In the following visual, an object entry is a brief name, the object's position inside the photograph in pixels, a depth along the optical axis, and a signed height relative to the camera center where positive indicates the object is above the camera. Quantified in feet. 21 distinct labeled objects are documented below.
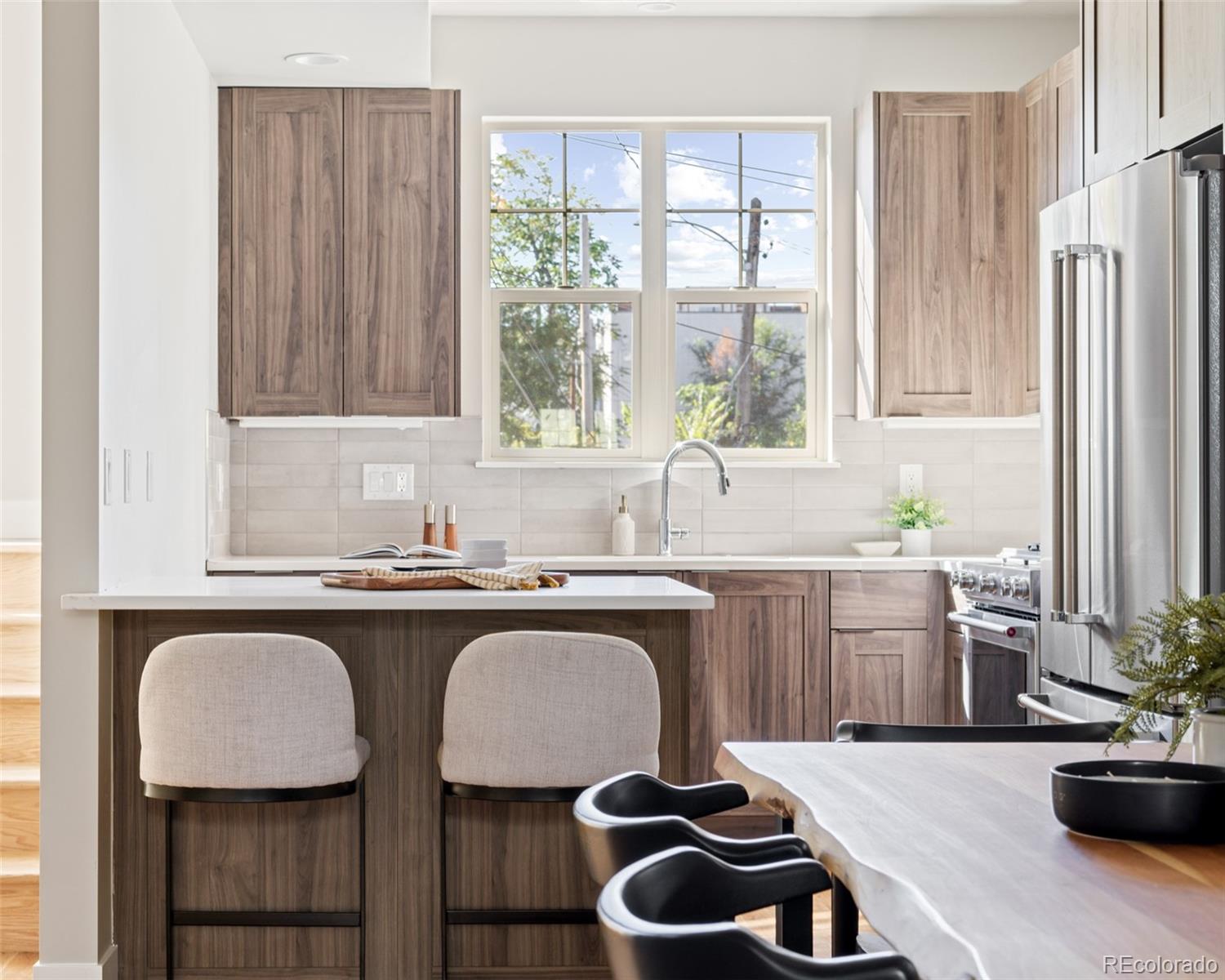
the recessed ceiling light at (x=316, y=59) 13.64 +4.77
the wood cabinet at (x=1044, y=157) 13.08 +3.66
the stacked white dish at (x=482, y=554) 10.28 -0.50
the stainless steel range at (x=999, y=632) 11.88 -1.39
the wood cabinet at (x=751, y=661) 13.73 -1.85
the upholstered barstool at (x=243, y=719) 7.98 -1.44
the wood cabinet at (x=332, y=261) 14.66 +2.73
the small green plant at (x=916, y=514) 15.48 -0.28
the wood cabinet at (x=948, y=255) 14.74 +2.79
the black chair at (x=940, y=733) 6.54 -1.27
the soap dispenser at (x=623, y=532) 15.21 -0.49
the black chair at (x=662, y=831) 4.41 -1.27
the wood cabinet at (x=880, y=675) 13.83 -2.03
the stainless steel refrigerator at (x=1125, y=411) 9.25 +0.64
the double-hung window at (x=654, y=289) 16.02 +2.60
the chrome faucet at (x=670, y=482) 14.65 +0.12
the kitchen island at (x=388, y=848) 9.25 -2.62
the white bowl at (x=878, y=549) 15.39 -0.70
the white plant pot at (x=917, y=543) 15.43 -0.64
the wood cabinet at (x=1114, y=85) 10.50 +3.55
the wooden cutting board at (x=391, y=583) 9.04 -0.66
